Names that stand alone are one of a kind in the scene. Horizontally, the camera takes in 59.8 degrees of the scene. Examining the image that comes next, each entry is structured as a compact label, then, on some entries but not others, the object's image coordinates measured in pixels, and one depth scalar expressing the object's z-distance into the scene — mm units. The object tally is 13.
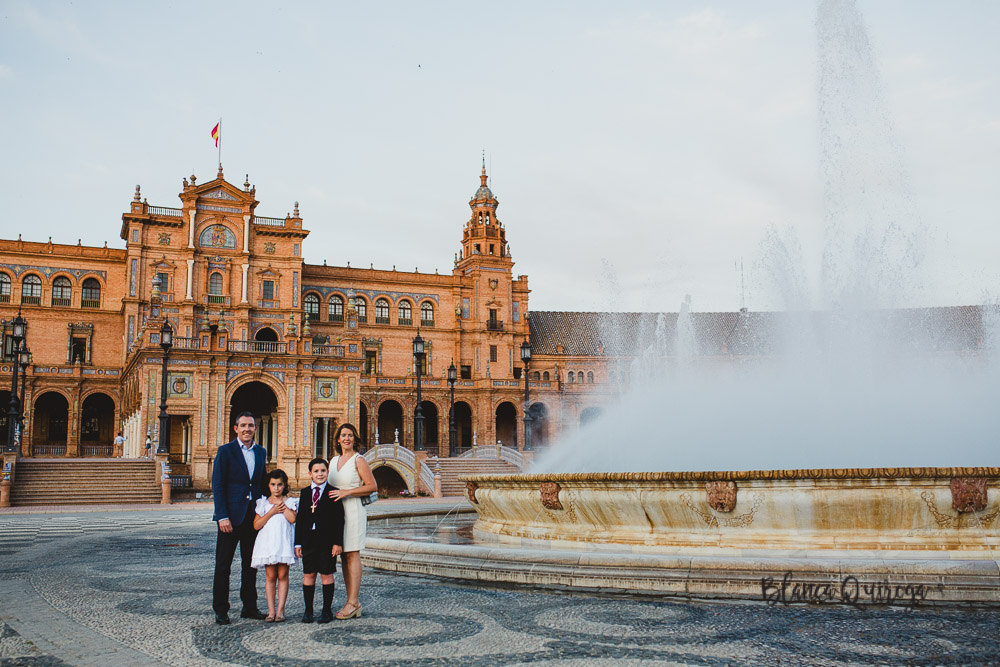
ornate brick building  39875
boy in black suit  6895
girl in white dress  6969
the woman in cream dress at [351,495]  6969
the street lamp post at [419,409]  33344
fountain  7949
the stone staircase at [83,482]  29000
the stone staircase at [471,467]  38188
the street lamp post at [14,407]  28734
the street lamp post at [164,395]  29078
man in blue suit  6969
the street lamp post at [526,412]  32022
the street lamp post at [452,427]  37881
